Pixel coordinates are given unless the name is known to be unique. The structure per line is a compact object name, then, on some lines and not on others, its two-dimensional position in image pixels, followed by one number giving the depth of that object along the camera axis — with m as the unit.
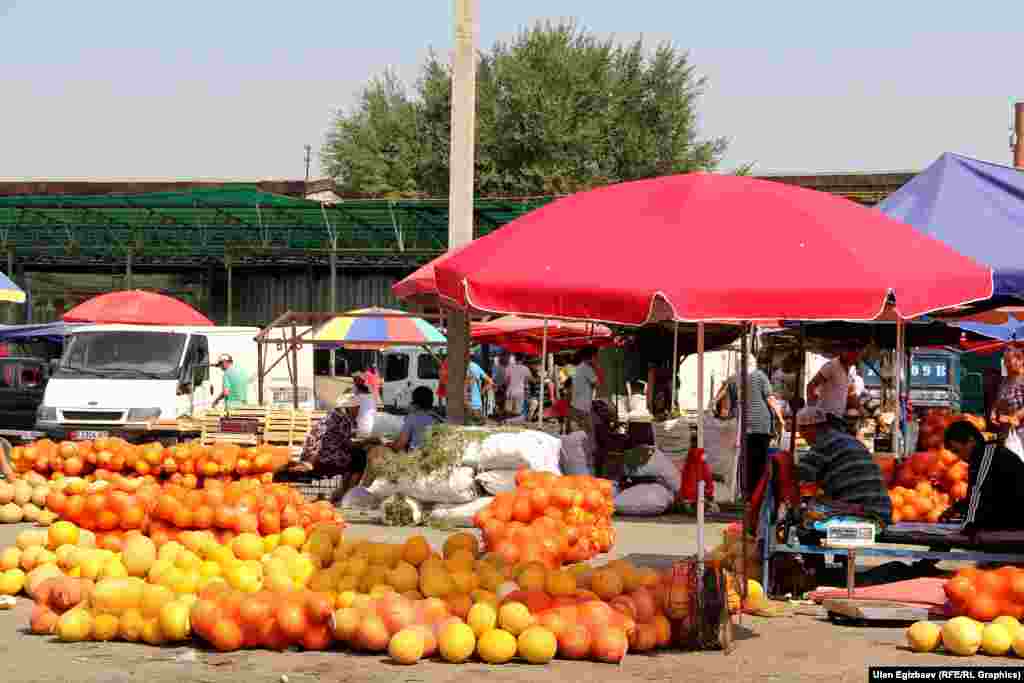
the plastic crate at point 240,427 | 18.11
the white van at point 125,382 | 19.69
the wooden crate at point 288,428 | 18.20
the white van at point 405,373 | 31.98
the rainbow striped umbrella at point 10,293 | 19.03
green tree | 57.44
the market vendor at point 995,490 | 9.39
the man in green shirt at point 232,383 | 21.31
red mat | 9.32
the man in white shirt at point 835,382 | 14.12
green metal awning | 39.34
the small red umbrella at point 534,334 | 26.54
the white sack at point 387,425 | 20.82
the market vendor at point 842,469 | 9.82
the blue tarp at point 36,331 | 28.14
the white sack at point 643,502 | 16.03
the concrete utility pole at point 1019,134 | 34.28
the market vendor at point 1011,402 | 13.51
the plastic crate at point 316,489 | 17.23
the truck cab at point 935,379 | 29.31
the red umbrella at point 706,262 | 7.18
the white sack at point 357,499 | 15.60
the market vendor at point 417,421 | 15.81
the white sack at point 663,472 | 16.67
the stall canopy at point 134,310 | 23.83
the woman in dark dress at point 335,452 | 16.16
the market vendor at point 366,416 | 17.06
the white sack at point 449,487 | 14.05
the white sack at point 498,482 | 13.92
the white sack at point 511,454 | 13.99
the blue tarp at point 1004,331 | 20.11
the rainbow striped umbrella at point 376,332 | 23.11
